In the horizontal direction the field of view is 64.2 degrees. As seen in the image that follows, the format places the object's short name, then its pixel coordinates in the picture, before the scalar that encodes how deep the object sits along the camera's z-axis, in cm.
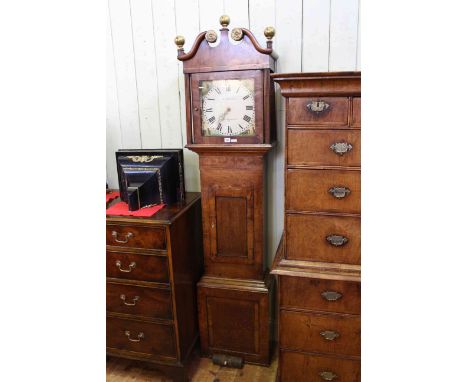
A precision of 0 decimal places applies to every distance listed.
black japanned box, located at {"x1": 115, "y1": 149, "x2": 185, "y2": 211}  191
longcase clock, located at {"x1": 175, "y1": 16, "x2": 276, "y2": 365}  176
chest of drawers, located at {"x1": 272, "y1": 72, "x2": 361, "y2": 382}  147
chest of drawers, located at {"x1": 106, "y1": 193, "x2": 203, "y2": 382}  179
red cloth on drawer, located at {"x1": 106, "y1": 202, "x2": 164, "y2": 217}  182
